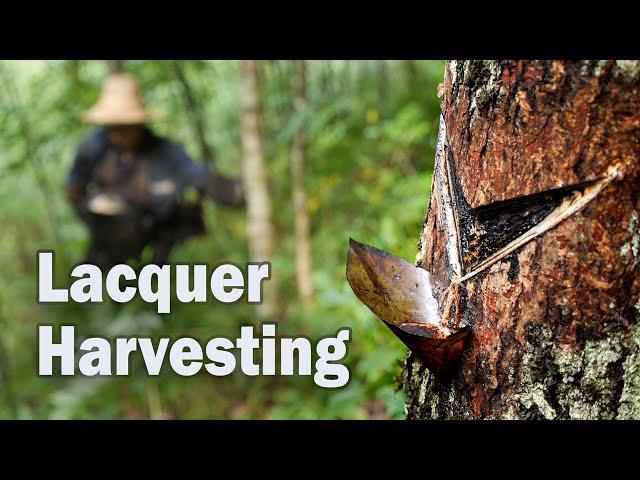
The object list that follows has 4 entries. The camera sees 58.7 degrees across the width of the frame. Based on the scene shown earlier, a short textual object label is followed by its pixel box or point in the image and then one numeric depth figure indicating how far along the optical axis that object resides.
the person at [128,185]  5.07
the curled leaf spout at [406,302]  1.04
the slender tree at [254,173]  3.95
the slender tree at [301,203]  4.16
